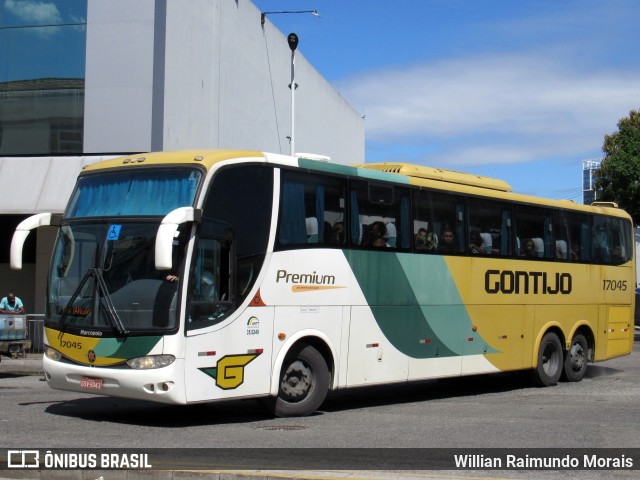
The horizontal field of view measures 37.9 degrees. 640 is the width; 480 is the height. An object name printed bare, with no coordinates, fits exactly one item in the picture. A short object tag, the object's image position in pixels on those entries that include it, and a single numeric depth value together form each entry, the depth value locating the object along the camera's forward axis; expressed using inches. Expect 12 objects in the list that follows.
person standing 956.6
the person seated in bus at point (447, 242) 600.1
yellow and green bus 441.7
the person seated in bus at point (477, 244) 625.6
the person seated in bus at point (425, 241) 580.7
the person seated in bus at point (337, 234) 520.1
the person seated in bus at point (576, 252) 733.9
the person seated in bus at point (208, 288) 447.8
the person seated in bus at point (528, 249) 677.3
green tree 1494.8
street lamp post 1146.5
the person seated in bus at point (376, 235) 545.6
